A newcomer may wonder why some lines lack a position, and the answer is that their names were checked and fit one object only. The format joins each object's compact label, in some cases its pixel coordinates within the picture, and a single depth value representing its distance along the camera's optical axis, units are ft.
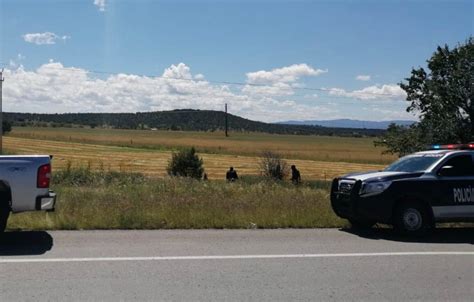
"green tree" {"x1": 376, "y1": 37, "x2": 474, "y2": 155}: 91.15
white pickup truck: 29.63
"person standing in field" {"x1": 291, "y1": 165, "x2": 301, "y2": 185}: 94.07
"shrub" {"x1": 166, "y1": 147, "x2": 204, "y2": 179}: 121.80
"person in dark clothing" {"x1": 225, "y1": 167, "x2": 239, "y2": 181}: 97.27
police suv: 33.78
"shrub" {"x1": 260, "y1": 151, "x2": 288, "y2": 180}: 116.57
